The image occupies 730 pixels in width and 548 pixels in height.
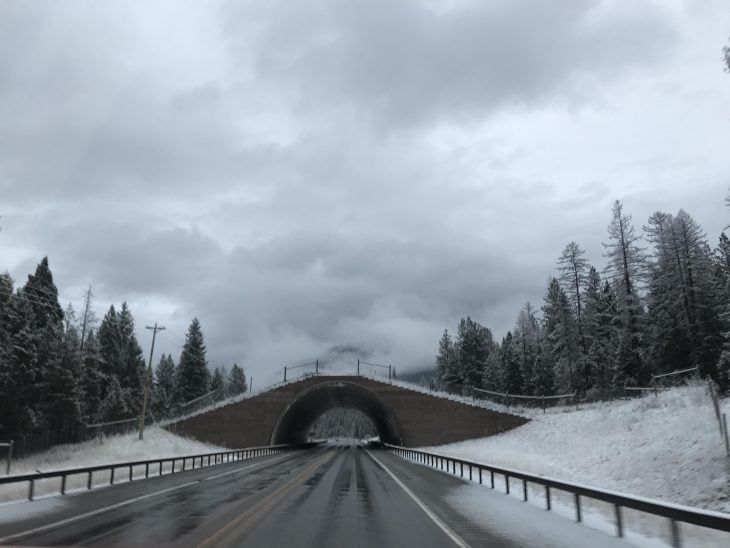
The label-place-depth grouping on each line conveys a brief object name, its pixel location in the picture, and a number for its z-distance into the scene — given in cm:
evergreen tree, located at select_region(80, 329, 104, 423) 7894
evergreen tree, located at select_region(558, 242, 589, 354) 7350
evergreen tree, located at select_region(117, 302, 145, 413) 9012
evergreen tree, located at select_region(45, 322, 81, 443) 6306
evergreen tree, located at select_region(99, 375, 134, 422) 8294
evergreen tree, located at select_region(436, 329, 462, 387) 12544
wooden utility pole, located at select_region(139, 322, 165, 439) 5256
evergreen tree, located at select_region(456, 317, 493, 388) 11625
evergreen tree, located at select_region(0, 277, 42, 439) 5547
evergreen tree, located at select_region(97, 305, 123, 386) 8940
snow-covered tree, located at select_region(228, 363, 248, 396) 17310
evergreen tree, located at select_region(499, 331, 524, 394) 10088
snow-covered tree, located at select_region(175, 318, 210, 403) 10131
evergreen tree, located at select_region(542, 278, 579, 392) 7106
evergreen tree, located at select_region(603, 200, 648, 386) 6144
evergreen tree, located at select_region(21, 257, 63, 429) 6244
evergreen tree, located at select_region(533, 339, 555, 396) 9288
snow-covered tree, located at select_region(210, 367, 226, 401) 14880
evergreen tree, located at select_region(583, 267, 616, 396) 7238
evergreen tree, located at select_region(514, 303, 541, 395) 9871
